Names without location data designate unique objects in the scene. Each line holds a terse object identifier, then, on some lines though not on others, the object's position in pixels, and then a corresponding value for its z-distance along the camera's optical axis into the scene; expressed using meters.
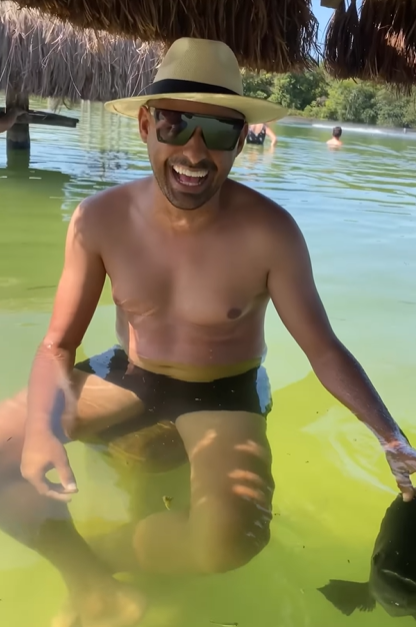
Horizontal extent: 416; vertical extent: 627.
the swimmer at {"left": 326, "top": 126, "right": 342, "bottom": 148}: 14.12
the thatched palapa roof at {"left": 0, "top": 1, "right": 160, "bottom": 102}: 6.09
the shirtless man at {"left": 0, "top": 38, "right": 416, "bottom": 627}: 1.64
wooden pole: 8.56
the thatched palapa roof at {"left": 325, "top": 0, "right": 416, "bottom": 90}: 2.41
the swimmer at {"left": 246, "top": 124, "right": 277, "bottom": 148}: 12.88
